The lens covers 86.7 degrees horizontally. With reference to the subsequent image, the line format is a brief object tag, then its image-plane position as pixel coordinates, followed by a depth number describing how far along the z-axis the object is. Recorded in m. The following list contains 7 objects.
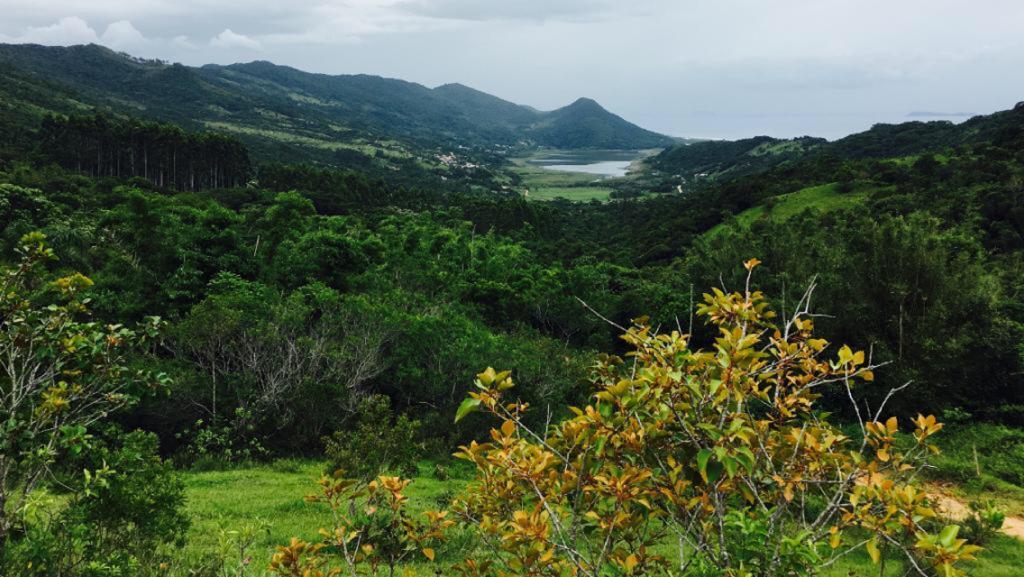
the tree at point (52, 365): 3.86
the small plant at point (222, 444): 13.31
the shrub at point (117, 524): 4.47
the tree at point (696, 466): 2.58
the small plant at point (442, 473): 13.47
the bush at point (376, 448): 10.00
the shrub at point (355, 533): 2.96
